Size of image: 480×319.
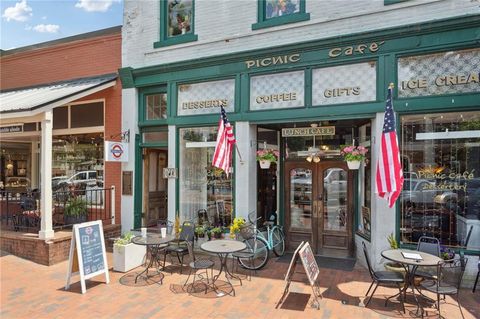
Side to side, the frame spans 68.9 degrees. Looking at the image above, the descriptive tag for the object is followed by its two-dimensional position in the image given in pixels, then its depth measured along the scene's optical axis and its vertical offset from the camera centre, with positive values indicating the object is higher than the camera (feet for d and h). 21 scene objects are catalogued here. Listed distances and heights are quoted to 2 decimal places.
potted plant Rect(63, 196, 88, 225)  29.27 -4.29
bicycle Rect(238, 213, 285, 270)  24.25 -5.99
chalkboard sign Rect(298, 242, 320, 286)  17.46 -5.25
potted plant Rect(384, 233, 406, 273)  19.07 -5.81
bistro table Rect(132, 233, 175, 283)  21.77 -5.11
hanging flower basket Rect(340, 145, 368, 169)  23.57 +0.41
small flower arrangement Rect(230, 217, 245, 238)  25.54 -4.75
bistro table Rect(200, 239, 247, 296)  19.66 -5.04
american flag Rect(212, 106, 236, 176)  23.80 +1.14
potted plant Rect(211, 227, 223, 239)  27.45 -5.63
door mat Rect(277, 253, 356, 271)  24.38 -7.39
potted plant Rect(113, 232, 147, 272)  23.17 -6.29
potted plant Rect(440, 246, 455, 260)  20.08 -5.37
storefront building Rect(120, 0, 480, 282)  21.33 +3.19
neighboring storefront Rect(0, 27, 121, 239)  31.30 +5.32
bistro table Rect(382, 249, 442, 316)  17.03 -4.93
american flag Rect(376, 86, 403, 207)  18.44 -0.20
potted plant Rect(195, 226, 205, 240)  28.19 -5.73
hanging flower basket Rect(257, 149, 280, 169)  26.35 +0.30
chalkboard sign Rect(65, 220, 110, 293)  20.21 -5.46
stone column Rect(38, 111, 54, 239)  25.00 -1.32
